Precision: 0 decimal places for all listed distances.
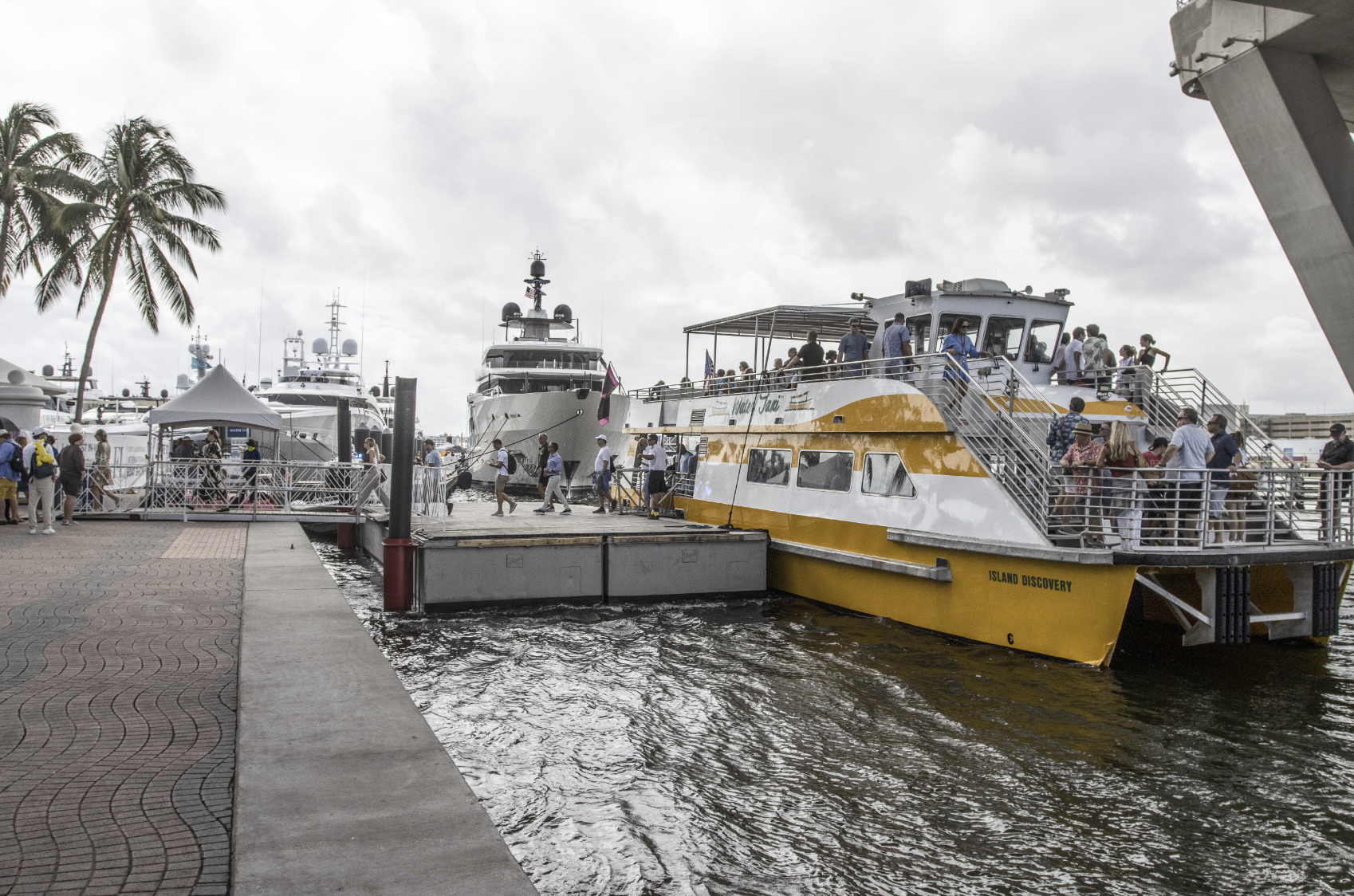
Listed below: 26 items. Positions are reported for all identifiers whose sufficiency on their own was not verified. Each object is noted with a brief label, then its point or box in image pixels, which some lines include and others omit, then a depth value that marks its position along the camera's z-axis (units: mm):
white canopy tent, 23422
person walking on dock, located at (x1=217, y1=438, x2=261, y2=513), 23211
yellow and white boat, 11297
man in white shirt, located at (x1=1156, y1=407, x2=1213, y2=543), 11992
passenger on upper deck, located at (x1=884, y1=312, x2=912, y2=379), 14984
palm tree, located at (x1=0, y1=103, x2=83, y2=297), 26141
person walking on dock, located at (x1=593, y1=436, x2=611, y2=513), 20516
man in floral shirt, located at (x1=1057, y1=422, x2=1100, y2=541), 11469
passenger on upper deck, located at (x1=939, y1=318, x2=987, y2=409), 13203
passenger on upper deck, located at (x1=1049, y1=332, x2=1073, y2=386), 15697
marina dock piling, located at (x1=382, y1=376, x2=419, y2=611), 14039
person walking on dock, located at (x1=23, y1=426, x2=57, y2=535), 17594
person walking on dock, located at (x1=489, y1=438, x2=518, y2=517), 18842
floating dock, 14305
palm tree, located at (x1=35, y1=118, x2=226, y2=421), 28422
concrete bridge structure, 18219
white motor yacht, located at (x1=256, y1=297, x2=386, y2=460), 39281
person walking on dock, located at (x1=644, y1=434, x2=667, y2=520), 20172
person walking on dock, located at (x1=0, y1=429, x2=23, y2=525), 19391
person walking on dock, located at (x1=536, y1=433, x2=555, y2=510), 21817
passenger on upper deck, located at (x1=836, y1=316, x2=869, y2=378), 15844
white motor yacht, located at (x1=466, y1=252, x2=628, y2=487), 37688
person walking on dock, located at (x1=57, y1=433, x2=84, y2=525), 19578
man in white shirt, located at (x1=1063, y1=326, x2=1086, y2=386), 15336
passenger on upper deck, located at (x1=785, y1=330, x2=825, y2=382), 16922
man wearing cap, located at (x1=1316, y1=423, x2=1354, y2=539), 13797
